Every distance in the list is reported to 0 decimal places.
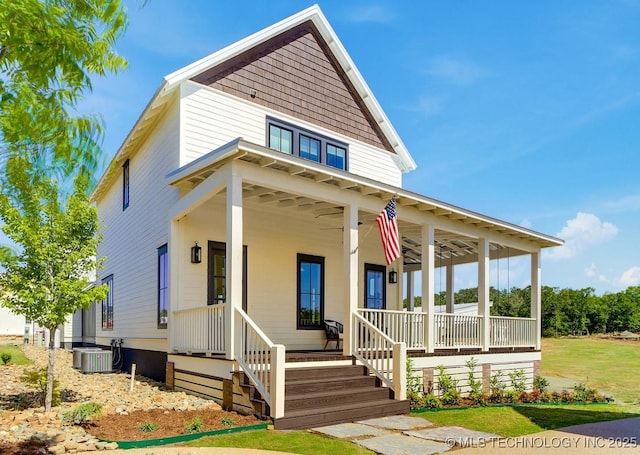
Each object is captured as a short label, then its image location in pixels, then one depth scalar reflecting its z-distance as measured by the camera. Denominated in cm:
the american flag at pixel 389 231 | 1016
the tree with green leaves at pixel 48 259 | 804
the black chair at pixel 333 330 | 1305
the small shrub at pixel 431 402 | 971
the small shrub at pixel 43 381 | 857
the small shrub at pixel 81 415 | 731
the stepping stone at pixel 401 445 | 643
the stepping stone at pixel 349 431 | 725
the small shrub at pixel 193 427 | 707
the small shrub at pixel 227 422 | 746
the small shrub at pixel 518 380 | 1298
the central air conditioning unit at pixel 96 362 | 1384
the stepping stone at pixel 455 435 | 693
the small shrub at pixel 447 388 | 1038
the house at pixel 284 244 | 884
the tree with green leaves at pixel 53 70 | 502
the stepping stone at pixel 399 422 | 789
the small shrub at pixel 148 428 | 709
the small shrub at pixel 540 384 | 1358
